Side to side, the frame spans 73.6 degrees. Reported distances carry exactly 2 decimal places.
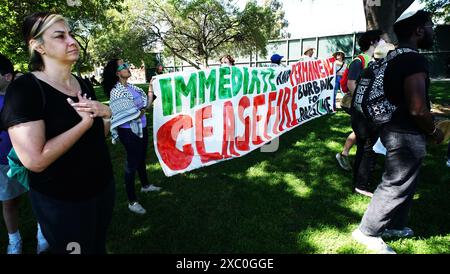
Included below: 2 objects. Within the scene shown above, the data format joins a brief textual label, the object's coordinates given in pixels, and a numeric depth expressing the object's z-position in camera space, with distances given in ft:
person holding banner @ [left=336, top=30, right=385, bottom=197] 14.20
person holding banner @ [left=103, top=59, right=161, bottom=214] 12.60
